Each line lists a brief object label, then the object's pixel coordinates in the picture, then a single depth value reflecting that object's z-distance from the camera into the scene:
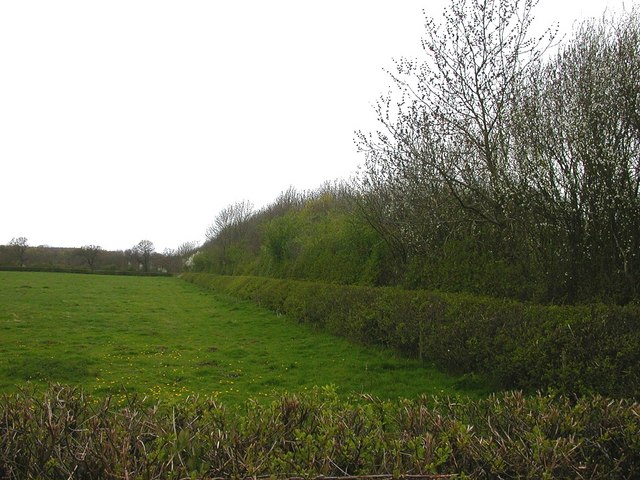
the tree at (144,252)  94.88
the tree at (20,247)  78.27
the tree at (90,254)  87.38
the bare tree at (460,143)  9.34
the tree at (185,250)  92.97
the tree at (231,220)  51.83
